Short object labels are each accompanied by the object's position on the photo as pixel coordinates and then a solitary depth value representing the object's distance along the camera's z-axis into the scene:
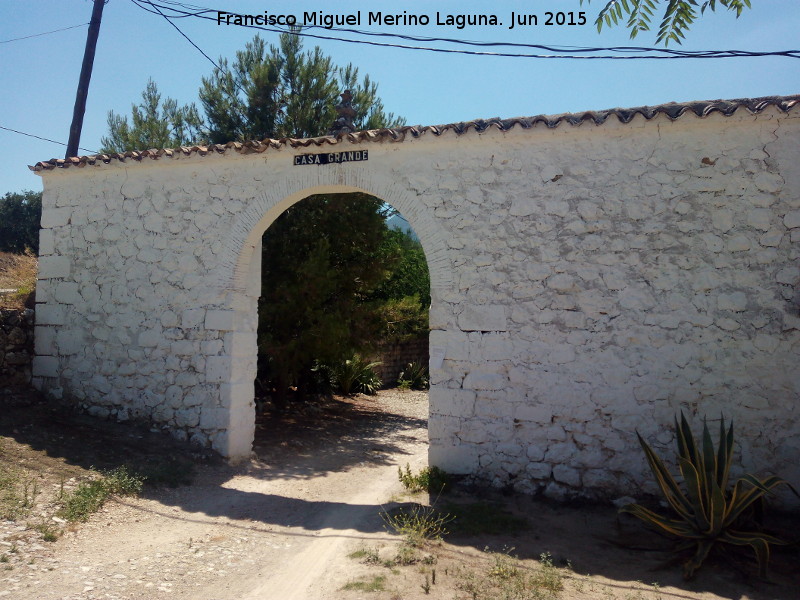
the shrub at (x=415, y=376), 15.20
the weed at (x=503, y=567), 4.10
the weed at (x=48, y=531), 4.50
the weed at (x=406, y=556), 4.35
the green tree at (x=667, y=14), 3.72
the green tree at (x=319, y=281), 9.06
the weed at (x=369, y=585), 3.92
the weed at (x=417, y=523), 4.66
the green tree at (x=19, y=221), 20.31
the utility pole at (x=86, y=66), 10.37
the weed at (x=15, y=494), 4.71
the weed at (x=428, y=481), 5.75
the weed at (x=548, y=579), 3.87
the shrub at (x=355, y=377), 12.44
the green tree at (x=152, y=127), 11.53
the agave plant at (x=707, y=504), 4.30
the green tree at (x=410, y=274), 15.57
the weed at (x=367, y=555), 4.37
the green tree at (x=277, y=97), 10.59
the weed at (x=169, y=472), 5.95
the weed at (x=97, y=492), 4.97
